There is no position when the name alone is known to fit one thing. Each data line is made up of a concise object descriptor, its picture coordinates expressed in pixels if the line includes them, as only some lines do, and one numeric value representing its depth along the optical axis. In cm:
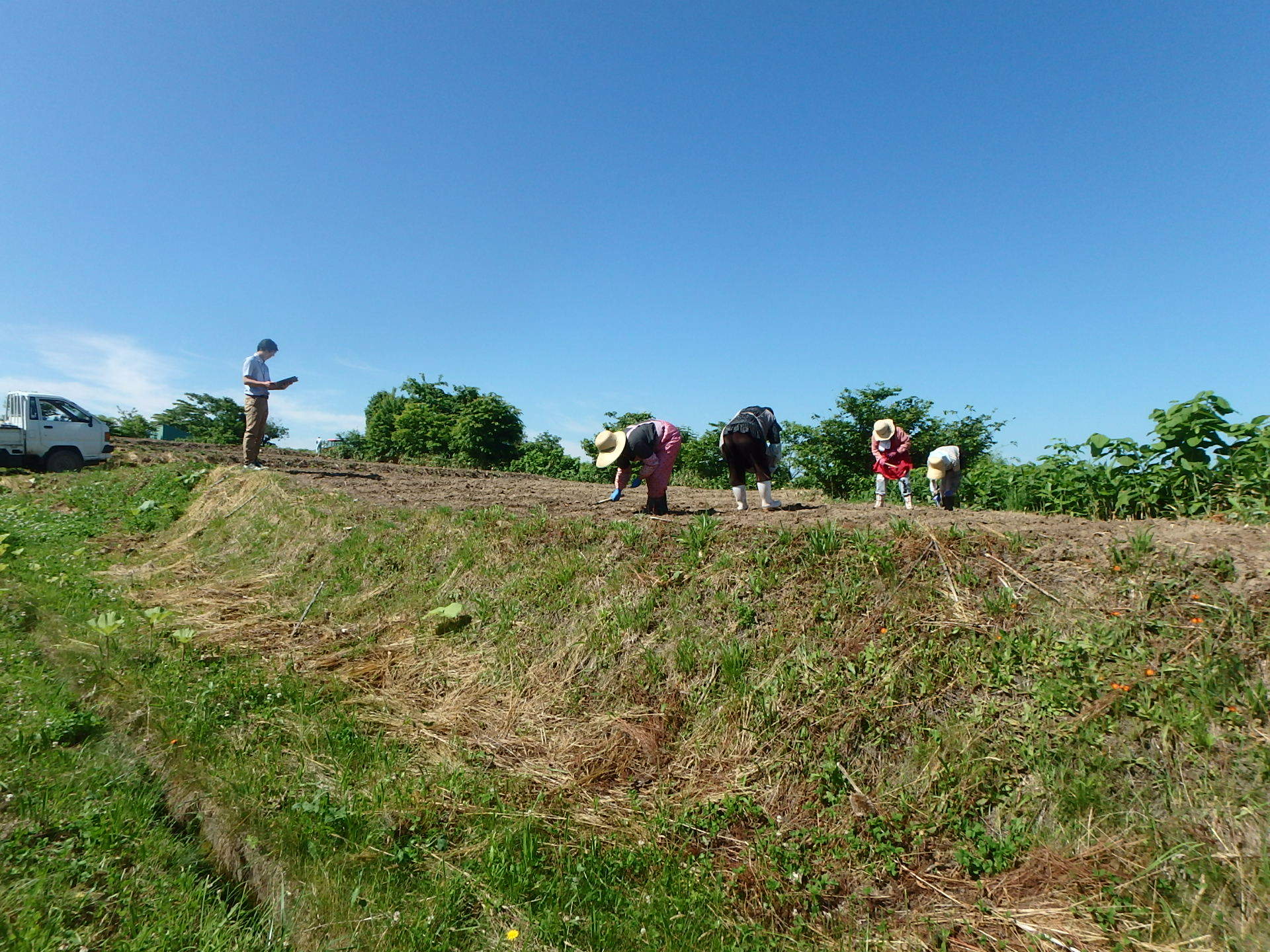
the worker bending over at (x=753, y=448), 671
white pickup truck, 1379
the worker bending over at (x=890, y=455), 862
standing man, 1048
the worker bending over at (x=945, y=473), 821
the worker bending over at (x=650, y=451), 674
